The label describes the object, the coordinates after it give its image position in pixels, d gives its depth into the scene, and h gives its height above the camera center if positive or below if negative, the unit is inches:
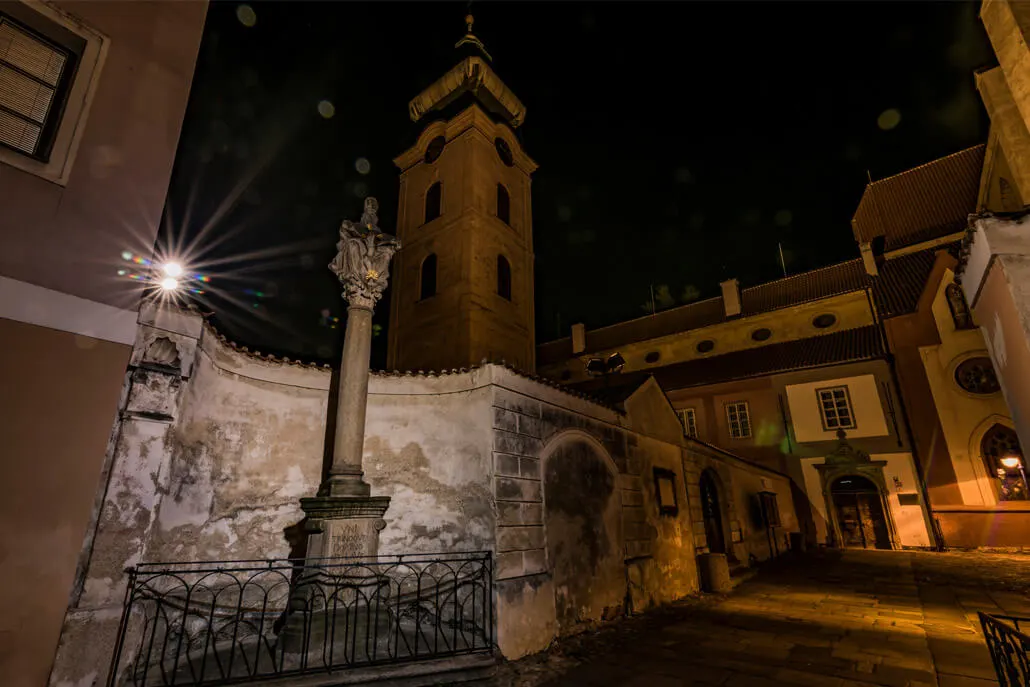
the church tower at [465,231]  629.0 +384.3
